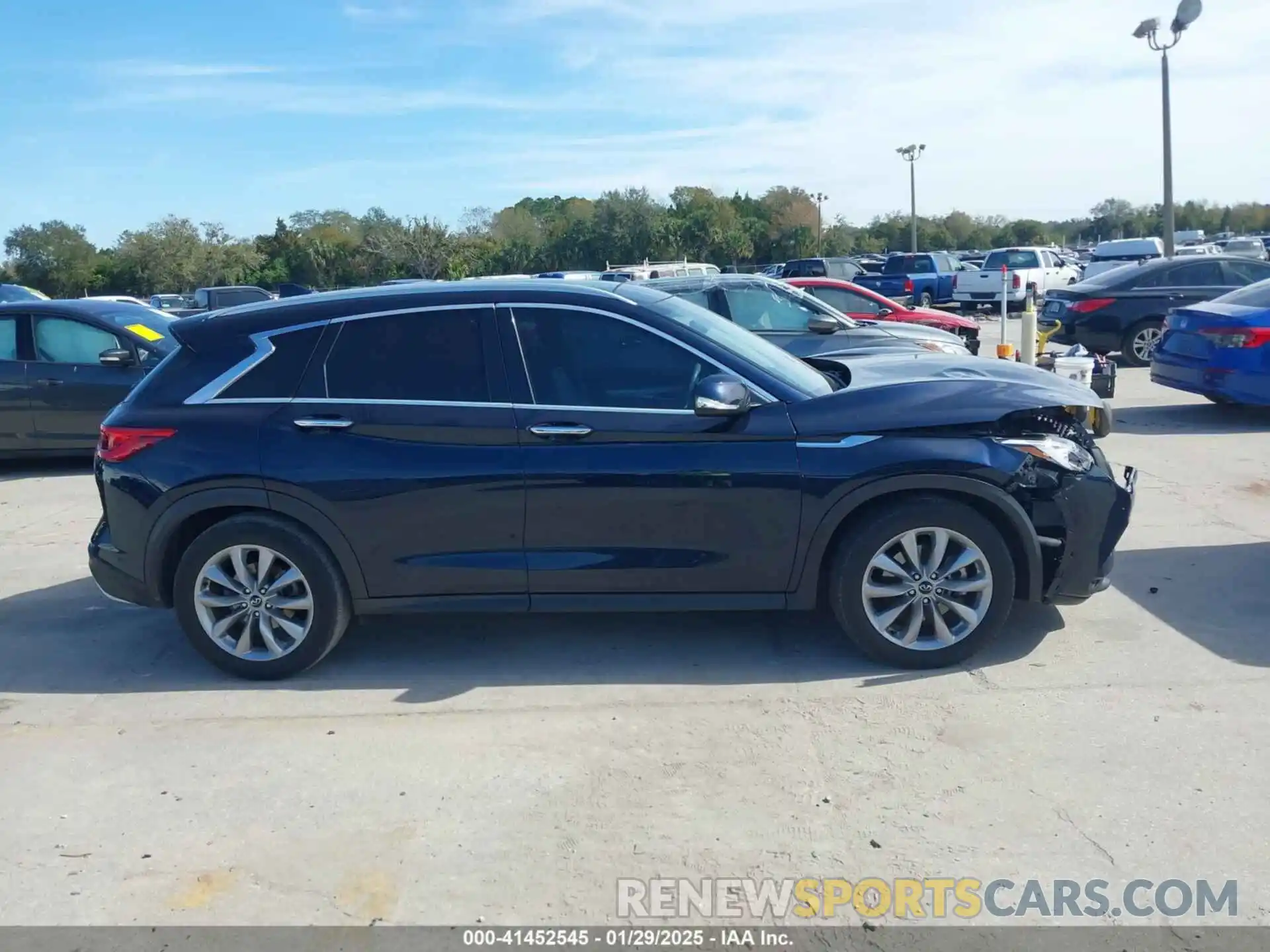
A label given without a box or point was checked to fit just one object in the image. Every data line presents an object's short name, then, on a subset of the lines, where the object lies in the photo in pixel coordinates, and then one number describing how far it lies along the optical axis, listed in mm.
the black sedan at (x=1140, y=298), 15648
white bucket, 10797
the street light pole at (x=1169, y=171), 24708
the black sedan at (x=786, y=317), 11609
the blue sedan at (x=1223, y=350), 10430
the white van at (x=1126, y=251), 34781
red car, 14961
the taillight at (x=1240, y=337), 10414
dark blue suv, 5000
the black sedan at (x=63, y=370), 10742
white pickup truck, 27766
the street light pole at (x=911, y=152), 55219
